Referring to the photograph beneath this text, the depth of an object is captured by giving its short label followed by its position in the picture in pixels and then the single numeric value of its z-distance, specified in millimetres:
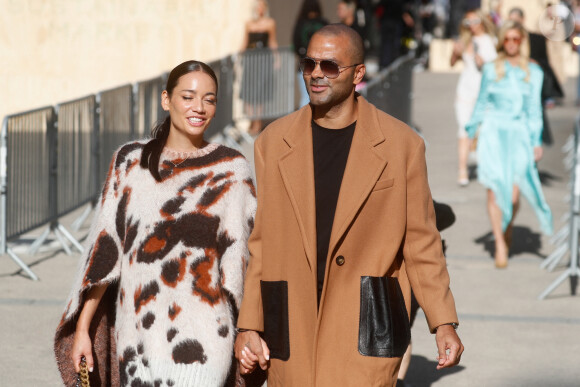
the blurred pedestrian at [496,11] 24469
